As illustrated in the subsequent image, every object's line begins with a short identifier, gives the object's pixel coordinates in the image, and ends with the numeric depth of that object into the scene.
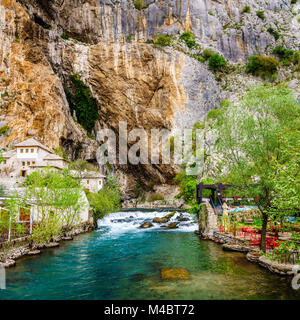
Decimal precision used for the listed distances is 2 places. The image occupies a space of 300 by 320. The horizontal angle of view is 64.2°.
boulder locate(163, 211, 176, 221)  32.33
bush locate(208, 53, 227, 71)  55.41
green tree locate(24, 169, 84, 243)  16.00
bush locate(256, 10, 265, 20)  62.84
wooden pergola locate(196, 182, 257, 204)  27.05
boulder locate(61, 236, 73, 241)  19.86
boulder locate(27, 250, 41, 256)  14.59
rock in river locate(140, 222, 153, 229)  28.28
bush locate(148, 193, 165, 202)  54.19
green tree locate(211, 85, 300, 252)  13.02
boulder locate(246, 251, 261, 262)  12.71
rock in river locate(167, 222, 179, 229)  27.62
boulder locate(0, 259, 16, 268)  11.88
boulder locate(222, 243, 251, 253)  14.93
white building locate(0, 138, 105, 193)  38.03
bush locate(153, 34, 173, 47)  53.06
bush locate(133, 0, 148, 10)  54.94
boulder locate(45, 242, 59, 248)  16.74
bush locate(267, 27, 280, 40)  60.28
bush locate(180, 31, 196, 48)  56.03
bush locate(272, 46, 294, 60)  56.94
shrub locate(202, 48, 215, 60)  56.37
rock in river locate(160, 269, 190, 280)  10.63
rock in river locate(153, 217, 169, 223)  30.88
